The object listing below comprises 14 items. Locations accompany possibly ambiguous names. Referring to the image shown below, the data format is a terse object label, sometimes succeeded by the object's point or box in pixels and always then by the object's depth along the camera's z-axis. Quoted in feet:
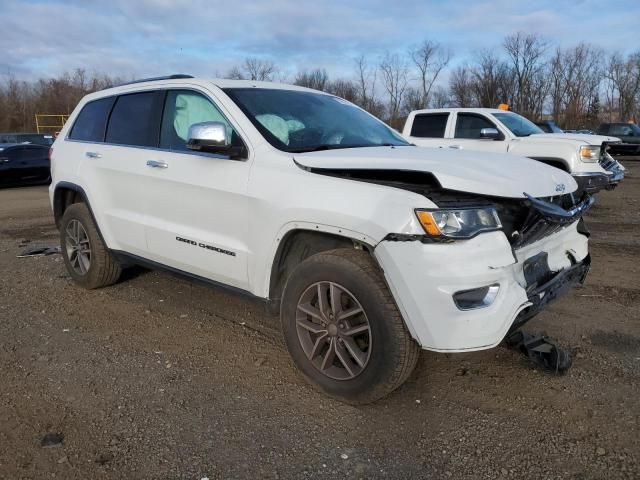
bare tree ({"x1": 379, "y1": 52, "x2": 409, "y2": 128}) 225.76
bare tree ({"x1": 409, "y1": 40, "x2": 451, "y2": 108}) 224.74
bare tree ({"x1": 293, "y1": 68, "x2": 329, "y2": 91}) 197.10
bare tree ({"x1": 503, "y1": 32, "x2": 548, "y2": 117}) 218.79
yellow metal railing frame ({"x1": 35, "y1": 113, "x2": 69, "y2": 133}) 152.35
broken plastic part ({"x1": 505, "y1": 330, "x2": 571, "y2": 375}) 11.07
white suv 8.79
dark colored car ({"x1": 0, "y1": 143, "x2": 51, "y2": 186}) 51.60
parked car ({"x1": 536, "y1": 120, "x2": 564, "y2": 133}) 58.00
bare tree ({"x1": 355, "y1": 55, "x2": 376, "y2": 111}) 216.54
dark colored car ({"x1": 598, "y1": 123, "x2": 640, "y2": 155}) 83.29
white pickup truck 30.12
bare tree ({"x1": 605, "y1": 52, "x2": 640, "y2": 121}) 218.79
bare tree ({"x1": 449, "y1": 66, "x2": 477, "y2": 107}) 223.65
